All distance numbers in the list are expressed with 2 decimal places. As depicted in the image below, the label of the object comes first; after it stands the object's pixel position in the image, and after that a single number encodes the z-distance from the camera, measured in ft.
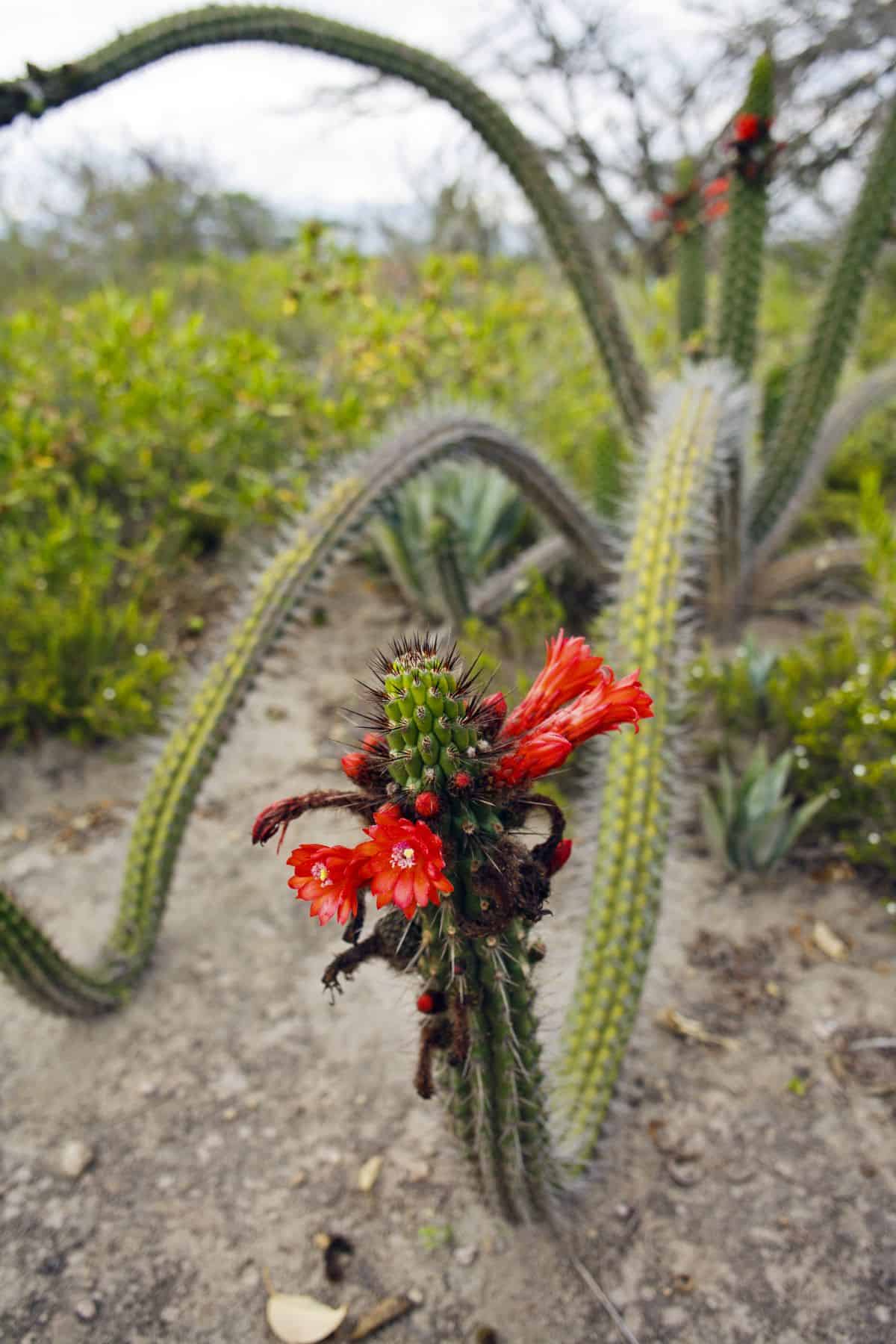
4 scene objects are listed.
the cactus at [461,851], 1.60
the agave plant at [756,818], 3.21
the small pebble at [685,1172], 2.47
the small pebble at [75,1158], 2.52
